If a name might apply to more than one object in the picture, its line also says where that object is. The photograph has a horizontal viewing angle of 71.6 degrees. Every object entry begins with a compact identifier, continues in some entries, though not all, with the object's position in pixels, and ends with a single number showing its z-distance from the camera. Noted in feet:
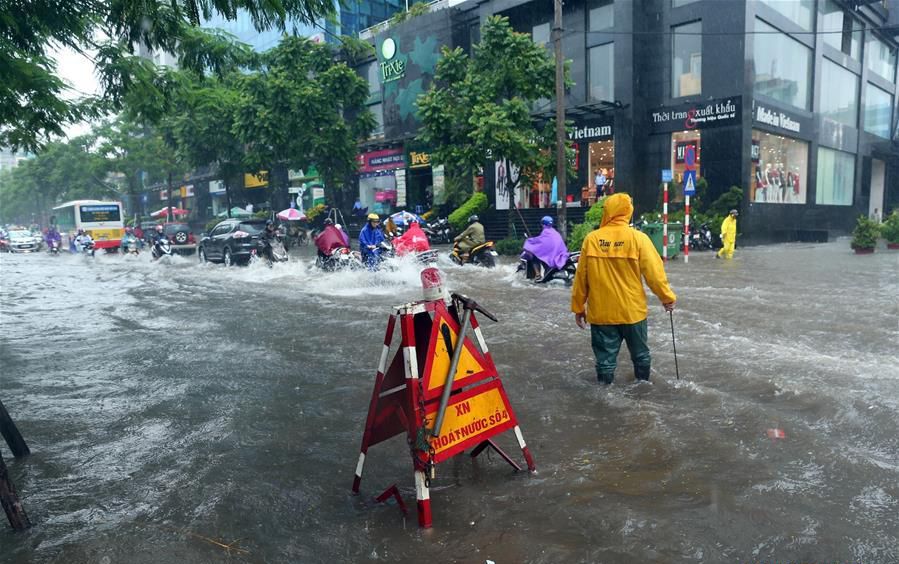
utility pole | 56.03
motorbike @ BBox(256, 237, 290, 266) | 60.18
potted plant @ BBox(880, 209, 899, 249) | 63.77
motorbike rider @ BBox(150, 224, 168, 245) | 81.05
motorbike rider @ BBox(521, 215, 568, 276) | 38.81
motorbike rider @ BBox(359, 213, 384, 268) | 44.29
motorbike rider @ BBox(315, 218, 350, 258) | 47.26
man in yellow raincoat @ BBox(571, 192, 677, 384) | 16.57
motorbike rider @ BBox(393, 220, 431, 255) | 46.16
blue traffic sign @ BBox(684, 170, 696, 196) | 52.49
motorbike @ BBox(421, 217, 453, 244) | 82.77
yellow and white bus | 113.50
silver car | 138.41
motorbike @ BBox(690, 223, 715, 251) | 65.82
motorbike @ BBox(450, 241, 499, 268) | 48.08
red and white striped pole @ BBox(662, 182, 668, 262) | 52.52
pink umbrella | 88.44
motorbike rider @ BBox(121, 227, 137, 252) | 97.35
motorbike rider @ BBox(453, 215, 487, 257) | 48.37
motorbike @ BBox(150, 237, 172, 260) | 81.21
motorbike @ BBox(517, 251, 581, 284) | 39.50
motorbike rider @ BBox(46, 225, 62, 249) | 122.01
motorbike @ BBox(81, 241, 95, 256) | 107.86
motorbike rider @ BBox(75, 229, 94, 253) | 109.19
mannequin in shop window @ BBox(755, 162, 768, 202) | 73.10
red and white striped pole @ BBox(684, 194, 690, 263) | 53.26
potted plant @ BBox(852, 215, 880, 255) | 59.06
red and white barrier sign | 10.43
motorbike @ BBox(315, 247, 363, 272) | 46.26
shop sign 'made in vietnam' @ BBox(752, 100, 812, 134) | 69.77
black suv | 67.31
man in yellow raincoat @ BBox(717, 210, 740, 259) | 55.77
